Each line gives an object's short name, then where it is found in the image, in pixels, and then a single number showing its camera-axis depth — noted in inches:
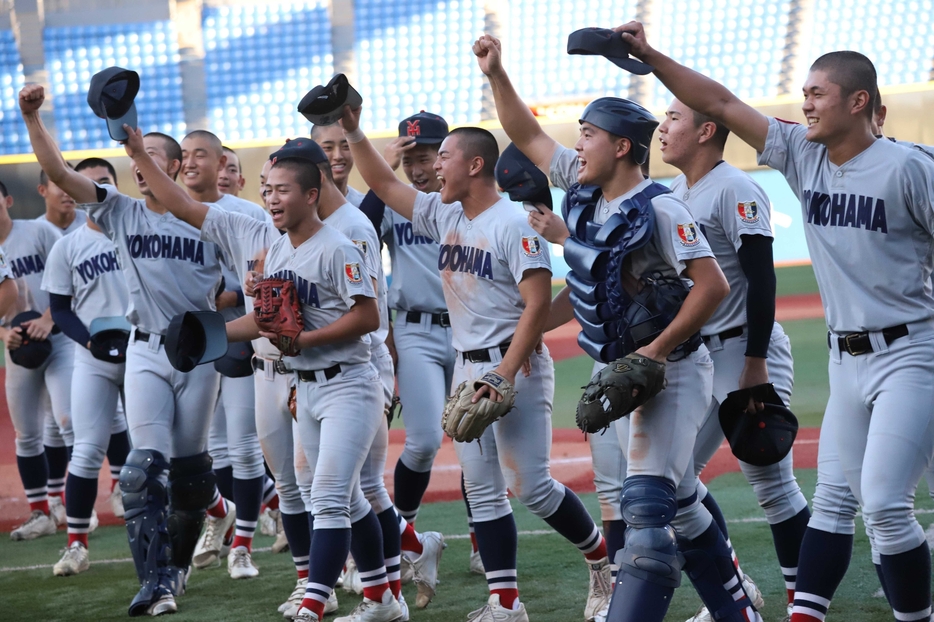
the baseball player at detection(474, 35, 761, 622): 229.1
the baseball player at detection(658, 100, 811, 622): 287.9
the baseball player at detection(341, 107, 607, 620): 297.6
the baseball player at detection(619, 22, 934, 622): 232.1
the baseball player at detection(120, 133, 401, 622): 294.5
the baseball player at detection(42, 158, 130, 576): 407.8
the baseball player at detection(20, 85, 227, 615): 342.6
